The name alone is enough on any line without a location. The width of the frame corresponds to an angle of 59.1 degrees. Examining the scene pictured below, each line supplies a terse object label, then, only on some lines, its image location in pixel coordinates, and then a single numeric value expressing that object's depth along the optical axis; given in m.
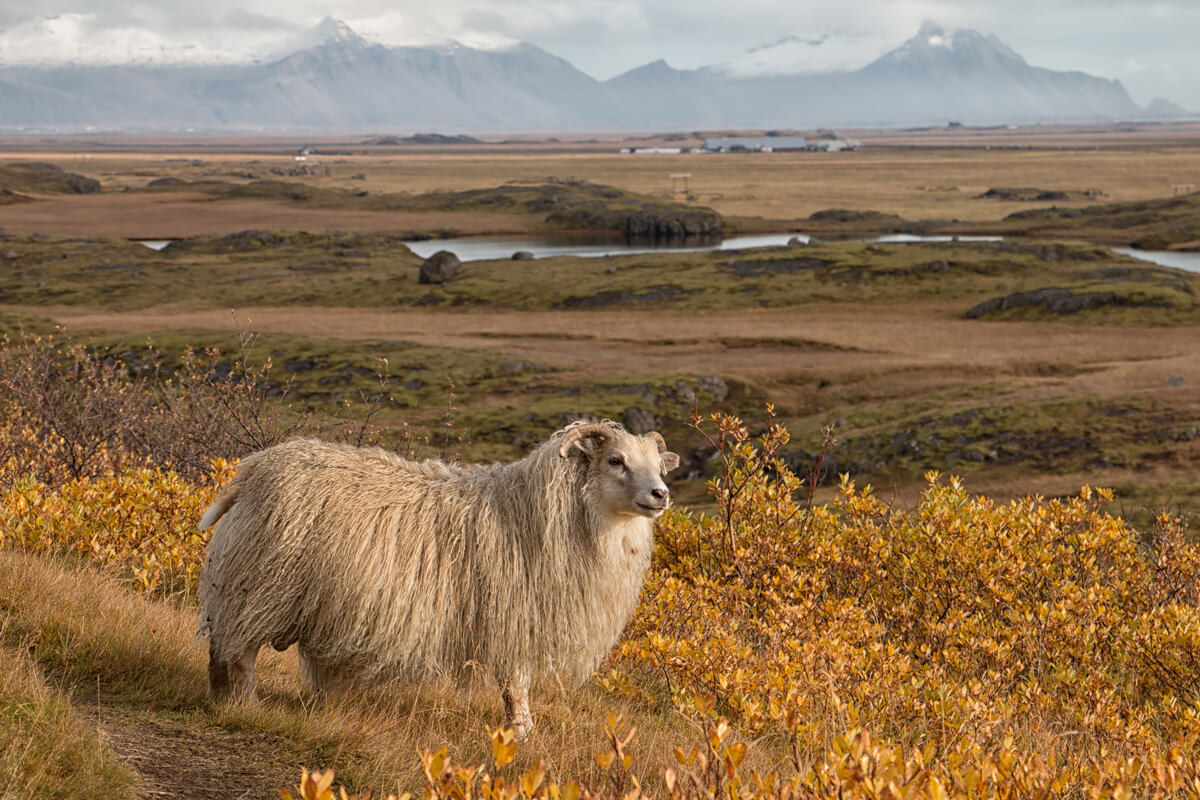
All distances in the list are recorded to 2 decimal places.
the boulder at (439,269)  66.38
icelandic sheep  6.87
